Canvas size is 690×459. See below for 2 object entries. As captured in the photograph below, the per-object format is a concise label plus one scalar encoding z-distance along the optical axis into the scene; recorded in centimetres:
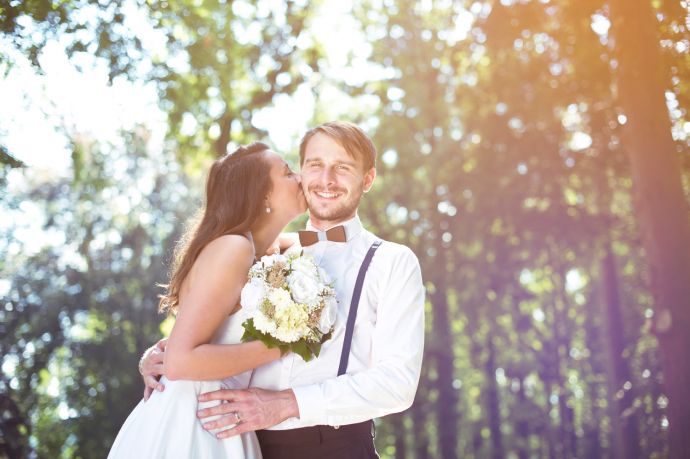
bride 343
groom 341
